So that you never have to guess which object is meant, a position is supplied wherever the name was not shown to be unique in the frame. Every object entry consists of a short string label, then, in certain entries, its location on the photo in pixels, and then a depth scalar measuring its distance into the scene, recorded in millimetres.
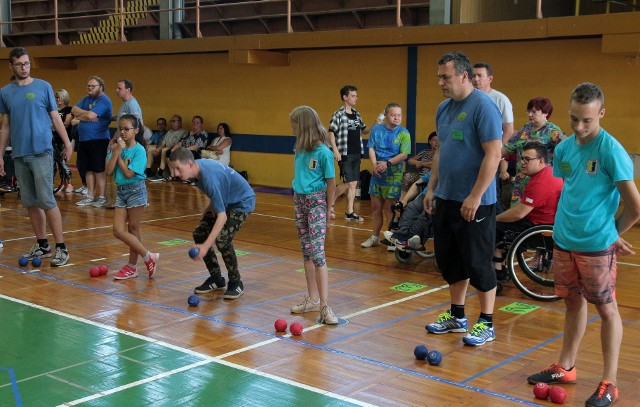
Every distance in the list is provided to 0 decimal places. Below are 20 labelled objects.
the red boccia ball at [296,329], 4855
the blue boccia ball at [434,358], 4316
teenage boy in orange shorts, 3568
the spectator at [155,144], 14531
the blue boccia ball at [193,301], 5543
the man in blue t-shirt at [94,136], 9828
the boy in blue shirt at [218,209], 5121
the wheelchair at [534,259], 5785
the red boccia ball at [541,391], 3844
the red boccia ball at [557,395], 3783
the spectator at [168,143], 14281
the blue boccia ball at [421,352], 4395
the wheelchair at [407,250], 6807
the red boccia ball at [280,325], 4934
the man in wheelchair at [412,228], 6738
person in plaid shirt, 9352
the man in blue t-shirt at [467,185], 4367
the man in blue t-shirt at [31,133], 6609
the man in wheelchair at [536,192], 5793
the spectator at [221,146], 13758
